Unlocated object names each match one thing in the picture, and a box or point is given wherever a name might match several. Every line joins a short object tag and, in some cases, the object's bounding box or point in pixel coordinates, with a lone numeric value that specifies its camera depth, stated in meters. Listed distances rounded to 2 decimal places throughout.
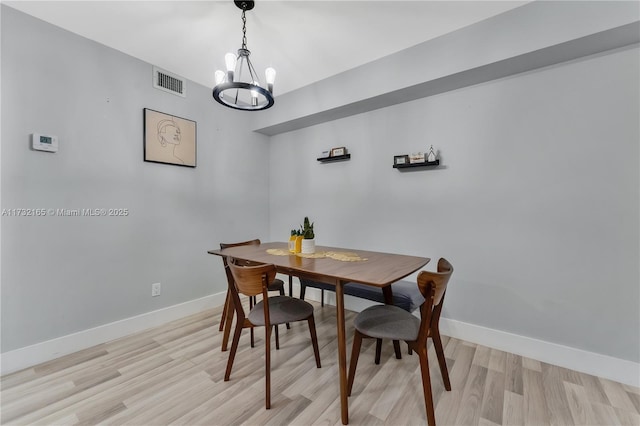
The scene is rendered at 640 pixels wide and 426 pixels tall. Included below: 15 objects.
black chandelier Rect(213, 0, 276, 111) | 1.73
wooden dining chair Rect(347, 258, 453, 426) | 1.29
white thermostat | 1.94
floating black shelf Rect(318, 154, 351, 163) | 3.02
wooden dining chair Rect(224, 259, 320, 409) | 1.47
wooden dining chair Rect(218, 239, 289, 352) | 2.00
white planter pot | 2.06
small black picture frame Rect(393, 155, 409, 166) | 2.55
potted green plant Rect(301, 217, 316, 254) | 2.06
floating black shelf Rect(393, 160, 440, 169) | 2.39
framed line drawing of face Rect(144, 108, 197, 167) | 2.55
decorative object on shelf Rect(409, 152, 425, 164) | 2.46
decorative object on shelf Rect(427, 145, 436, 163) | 2.42
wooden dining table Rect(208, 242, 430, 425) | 1.38
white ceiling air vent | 2.61
